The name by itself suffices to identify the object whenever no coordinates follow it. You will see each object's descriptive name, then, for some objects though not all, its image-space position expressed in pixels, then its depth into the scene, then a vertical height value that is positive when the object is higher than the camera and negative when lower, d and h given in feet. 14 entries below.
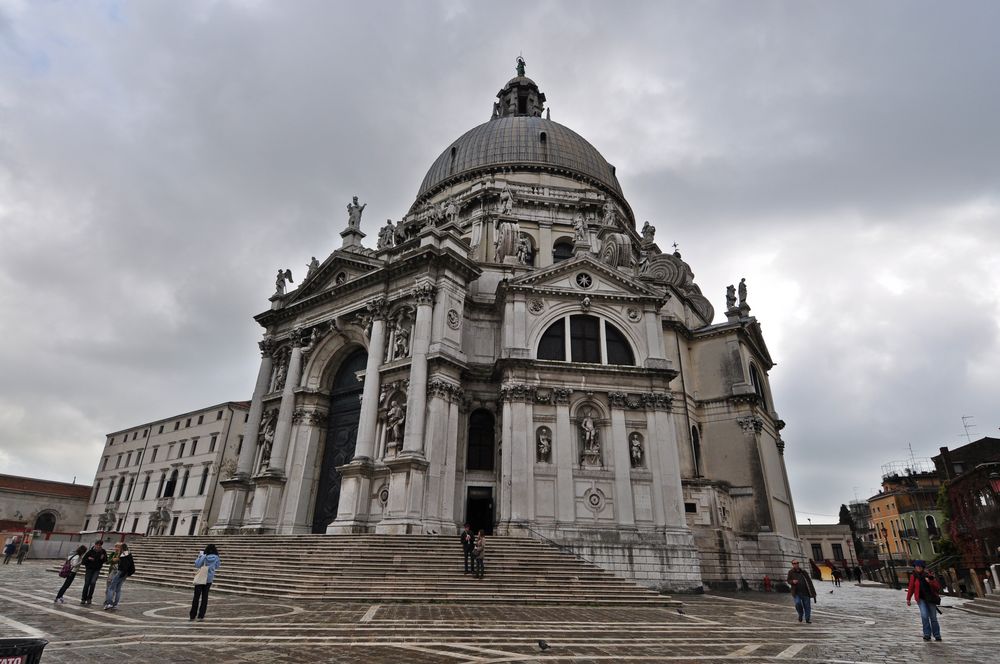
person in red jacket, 32.58 -1.51
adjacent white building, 145.28 +21.42
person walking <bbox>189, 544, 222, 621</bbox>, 32.45 -1.43
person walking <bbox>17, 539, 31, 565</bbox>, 85.66 -0.08
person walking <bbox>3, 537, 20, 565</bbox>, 83.82 -0.14
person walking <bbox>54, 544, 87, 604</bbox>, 38.63 -1.24
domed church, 69.05 +20.42
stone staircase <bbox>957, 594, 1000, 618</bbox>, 50.78 -3.01
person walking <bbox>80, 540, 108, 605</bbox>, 38.32 -1.03
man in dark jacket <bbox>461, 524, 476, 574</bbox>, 51.60 +1.41
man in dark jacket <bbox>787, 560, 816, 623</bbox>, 40.75 -1.51
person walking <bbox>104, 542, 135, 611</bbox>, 35.35 -1.53
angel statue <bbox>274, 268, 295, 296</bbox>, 102.58 +47.87
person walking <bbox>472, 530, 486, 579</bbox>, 49.75 +0.36
